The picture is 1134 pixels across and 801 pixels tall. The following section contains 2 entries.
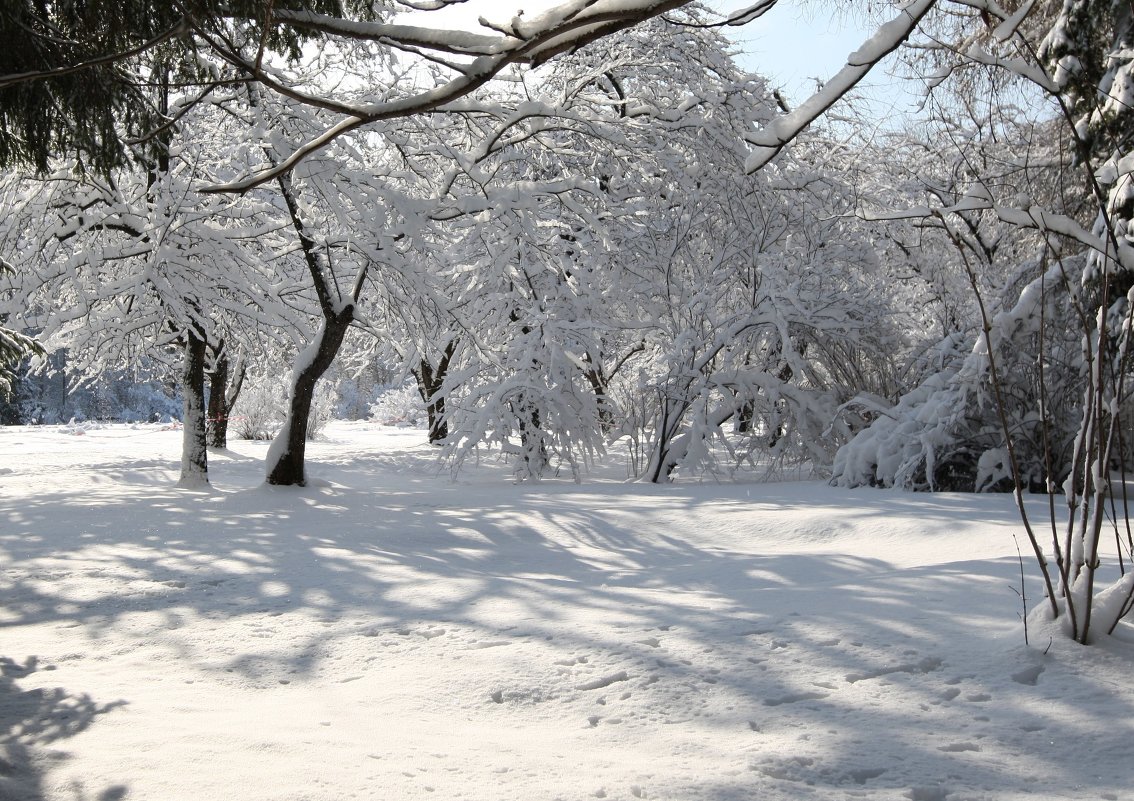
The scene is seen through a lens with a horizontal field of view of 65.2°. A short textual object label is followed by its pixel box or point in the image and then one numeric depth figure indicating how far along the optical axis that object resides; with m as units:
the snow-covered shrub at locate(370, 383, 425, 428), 32.50
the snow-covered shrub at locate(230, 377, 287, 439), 22.52
